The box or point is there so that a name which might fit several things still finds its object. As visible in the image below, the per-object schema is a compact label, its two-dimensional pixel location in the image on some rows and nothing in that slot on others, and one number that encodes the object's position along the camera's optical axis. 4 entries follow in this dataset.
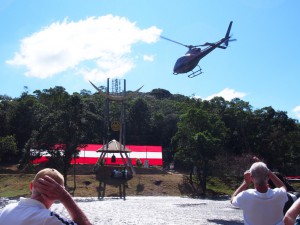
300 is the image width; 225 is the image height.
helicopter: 26.53
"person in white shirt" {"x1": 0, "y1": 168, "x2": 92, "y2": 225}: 2.79
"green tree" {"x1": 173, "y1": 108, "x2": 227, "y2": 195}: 38.03
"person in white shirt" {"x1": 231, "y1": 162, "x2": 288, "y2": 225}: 4.48
